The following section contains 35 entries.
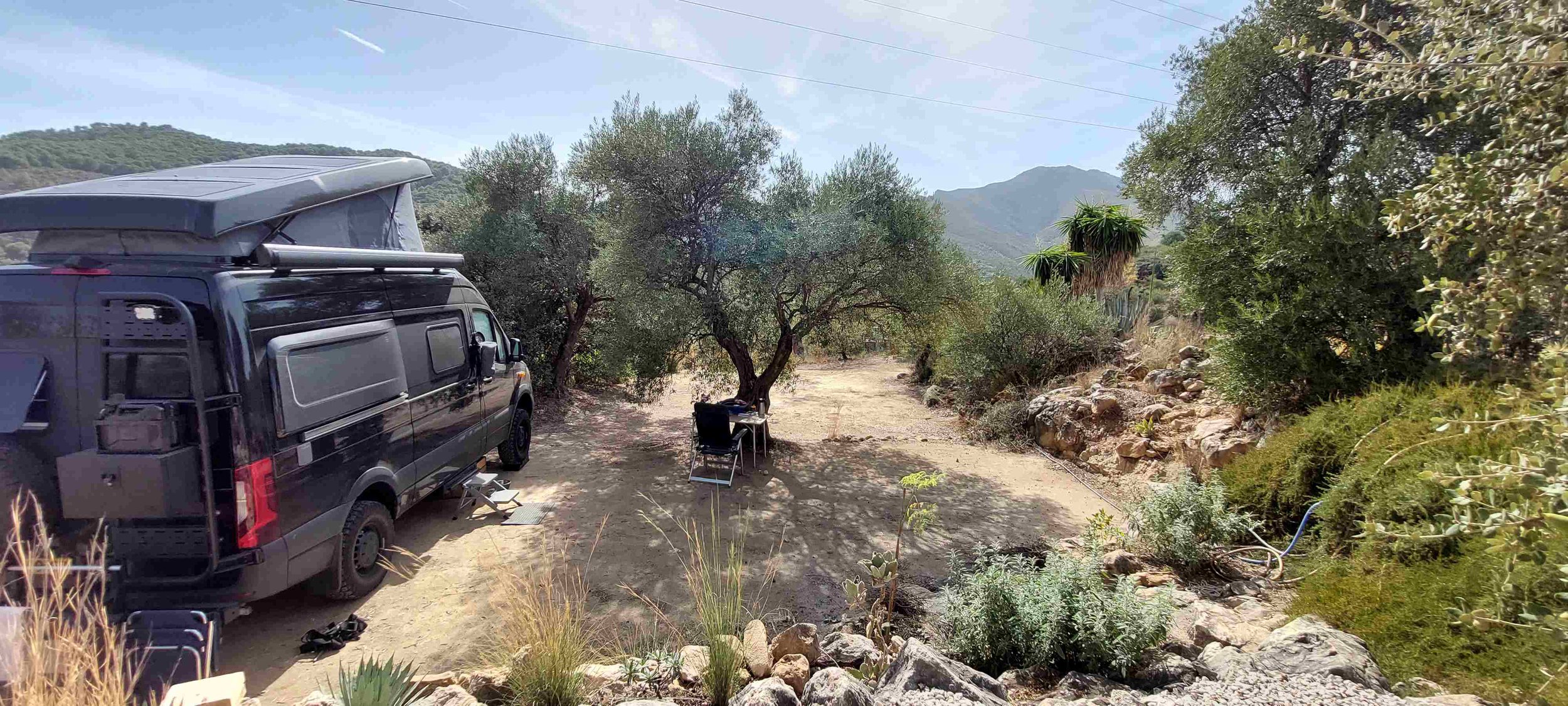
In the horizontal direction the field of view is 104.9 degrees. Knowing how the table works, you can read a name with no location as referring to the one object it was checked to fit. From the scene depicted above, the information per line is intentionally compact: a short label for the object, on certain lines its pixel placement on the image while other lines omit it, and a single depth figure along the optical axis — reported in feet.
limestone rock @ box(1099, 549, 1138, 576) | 13.82
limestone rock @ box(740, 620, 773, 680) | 9.68
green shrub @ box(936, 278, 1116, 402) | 39.63
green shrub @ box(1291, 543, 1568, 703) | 7.83
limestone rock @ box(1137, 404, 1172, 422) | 26.32
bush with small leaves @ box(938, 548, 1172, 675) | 9.00
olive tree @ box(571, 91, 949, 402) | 25.68
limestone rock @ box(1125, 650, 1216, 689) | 8.57
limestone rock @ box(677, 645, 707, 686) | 9.25
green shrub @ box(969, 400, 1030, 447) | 32.35
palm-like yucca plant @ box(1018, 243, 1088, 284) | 54.60
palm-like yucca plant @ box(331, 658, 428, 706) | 7.05
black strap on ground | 11.68
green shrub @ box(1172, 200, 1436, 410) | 18.65
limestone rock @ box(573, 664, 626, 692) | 8.95
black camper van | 10.03
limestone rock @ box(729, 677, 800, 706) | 7.78
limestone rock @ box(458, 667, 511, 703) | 8.80
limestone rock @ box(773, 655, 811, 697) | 9.36
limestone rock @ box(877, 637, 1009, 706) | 7.64
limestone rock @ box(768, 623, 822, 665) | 10.26
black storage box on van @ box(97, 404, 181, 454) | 9.91
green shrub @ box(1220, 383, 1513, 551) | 11.58
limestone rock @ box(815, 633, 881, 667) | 10.12
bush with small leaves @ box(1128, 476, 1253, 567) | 14.02
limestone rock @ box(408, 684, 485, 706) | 7.86
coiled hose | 13.20
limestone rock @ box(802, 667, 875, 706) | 7.47
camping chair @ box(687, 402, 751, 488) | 24.40
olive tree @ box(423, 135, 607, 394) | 33.88
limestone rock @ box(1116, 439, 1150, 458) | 24.47
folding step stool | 18.93
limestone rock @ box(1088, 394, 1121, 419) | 28.32
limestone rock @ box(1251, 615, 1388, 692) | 7.84
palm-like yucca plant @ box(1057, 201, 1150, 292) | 53.42
